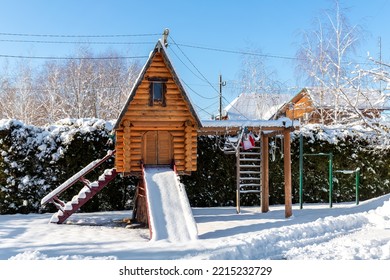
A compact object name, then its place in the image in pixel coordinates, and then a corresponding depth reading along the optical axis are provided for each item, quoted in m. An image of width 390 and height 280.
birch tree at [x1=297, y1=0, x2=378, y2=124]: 15.84
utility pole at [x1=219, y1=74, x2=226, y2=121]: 30.70
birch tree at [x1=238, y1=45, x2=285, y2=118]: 29.67
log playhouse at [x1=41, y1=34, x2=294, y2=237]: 12.01
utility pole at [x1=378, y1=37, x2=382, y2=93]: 14.44
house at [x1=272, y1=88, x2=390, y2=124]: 15.15
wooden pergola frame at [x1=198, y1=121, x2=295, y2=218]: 12.98
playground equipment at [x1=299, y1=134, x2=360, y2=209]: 15.48
